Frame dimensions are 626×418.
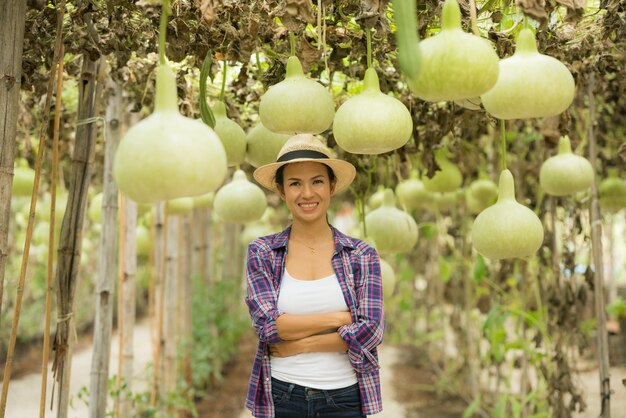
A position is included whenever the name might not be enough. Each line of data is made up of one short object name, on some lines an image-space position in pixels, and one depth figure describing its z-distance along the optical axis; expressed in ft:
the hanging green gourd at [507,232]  5.52
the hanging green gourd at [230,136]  6.21
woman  6.13
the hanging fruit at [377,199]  12.69
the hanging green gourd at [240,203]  8.56
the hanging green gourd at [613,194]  10.21
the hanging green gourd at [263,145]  6.55
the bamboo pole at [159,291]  12.71
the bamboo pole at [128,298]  10.71
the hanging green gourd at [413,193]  11.39
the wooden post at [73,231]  7.15
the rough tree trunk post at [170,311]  14.07
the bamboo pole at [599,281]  9.05
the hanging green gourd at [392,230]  8.95
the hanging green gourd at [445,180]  10.01
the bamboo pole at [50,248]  6.35
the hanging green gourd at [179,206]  11.66
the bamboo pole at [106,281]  8.81
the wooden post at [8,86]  5.26
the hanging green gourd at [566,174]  8.27
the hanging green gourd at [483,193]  11.25
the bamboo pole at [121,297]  10.30
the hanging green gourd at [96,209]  12.05
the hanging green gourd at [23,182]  9.92
